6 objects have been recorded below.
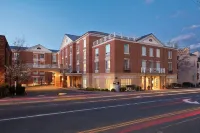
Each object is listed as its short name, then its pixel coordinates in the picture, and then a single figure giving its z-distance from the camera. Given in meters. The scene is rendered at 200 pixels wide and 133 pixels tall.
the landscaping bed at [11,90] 17.63
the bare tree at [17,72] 21.74
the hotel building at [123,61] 26.05
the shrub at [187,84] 35.25
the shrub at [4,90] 17.19
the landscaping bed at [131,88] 25.53
